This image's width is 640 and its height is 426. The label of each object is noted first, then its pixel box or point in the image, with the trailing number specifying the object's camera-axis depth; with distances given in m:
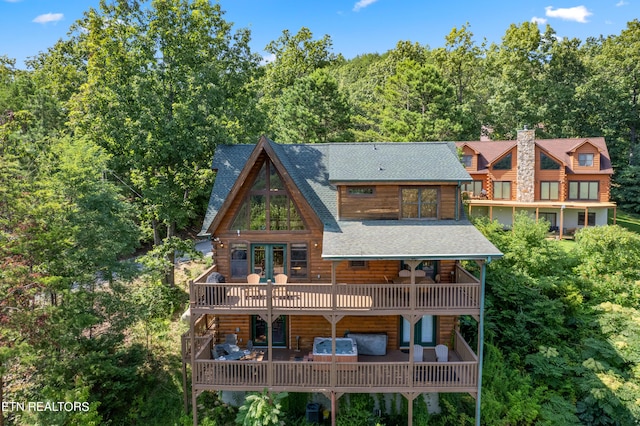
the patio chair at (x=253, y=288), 14.58
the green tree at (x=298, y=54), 47.32
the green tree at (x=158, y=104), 21.16
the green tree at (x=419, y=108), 35.03
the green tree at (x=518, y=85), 45.34
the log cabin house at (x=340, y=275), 14.33
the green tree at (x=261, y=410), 13.84
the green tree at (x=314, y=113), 35.88
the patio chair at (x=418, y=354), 15.70
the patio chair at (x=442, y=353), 15.48
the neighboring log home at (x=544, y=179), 34.66
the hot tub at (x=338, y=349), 14.76
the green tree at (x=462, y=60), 50.03
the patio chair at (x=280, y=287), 14.97
